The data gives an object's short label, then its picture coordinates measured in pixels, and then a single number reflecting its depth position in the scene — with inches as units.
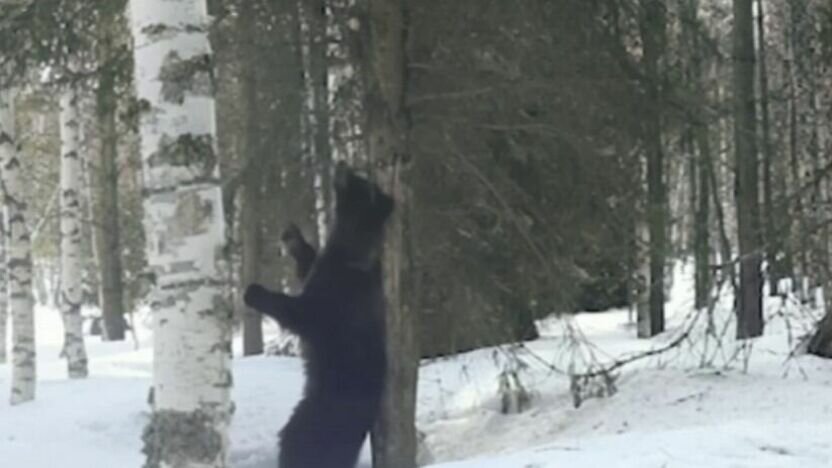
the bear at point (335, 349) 463.2
